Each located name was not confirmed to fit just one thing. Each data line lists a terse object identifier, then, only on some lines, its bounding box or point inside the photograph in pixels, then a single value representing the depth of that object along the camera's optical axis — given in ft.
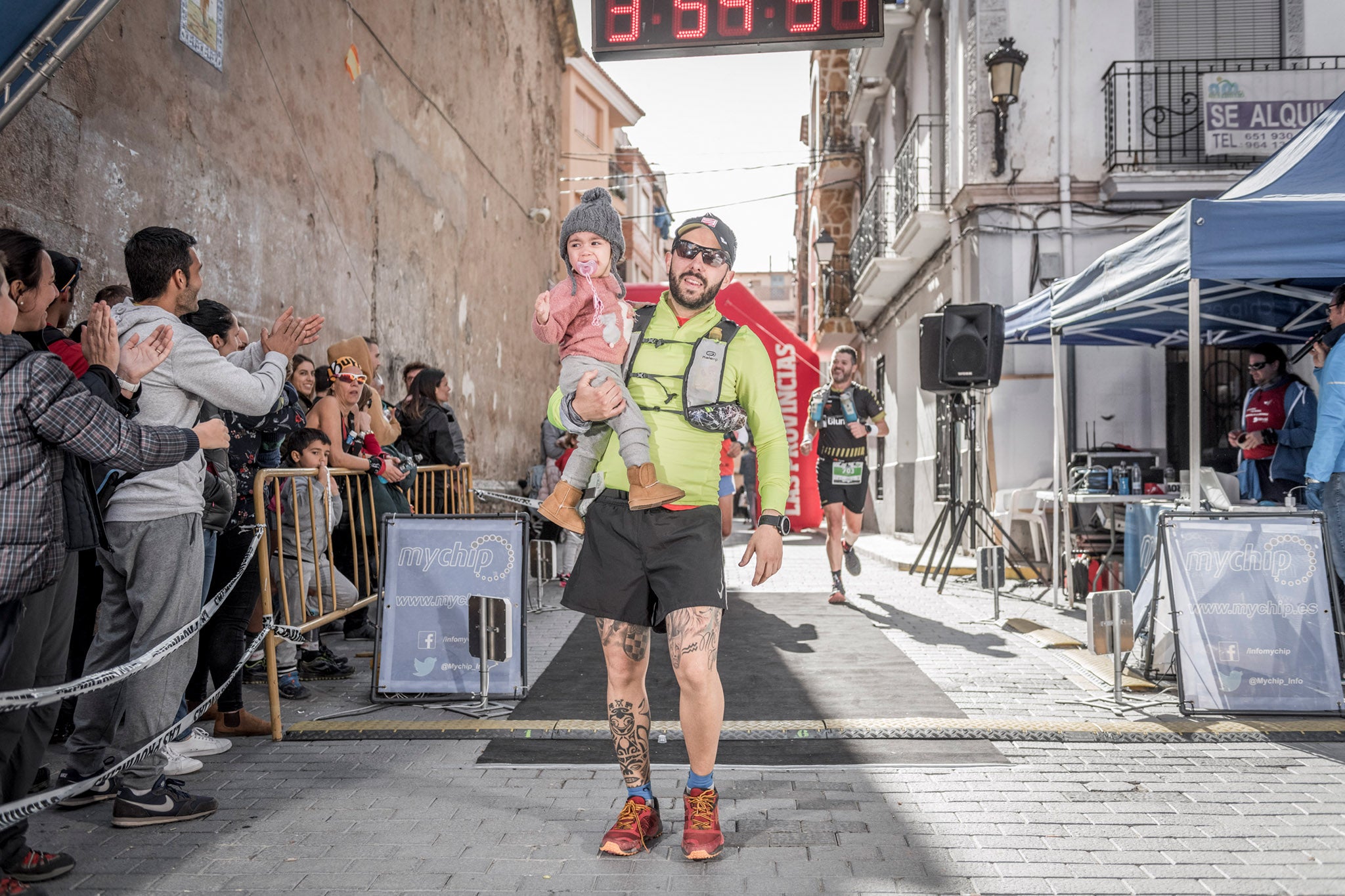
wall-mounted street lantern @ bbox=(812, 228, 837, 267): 70.90
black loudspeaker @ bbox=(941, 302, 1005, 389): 30.76
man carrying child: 11.10
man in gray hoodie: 12.21
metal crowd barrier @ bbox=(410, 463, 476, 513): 26.05
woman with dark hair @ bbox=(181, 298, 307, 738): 15.70
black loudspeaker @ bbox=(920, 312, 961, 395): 31.68
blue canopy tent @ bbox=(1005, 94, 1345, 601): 18.22
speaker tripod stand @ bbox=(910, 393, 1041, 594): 31.22
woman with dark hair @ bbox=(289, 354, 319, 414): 22.82
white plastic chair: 37.24
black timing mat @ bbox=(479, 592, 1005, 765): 14.88
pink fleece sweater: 11.48
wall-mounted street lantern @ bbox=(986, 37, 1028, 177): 38.40
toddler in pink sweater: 11.37
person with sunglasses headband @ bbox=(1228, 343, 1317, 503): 25.29
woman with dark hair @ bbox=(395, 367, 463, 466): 27.86
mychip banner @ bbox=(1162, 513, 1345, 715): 16.79
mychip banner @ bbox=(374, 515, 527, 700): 17.83
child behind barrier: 18.33
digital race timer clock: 24.71
